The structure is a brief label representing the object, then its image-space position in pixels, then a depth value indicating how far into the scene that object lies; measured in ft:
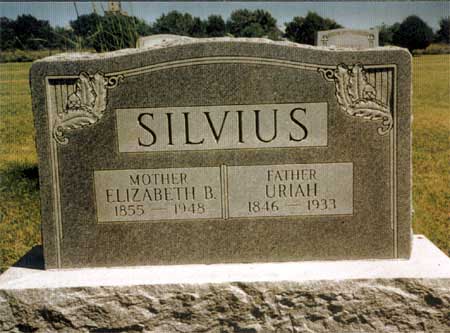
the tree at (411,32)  47.73
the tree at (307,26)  68.72
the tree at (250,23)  67.49
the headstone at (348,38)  27.37
